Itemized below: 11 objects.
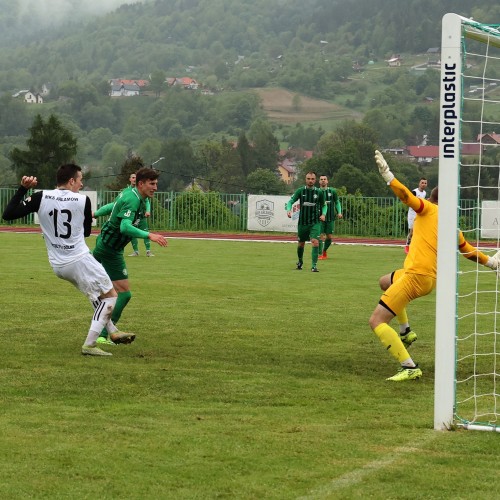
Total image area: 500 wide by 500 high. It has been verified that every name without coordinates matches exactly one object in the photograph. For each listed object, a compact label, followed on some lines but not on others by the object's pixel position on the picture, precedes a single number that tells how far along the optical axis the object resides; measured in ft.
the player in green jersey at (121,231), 42.04
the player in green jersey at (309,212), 83.56
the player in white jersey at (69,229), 38.45
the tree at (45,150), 247.91
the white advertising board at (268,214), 158.61
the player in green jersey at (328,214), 92.73
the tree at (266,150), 538.06
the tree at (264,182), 417.49
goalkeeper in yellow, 35.45
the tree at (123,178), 224.94
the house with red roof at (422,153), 438.40
